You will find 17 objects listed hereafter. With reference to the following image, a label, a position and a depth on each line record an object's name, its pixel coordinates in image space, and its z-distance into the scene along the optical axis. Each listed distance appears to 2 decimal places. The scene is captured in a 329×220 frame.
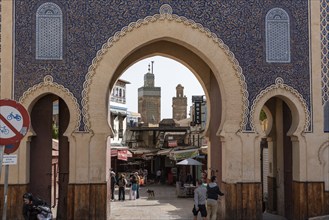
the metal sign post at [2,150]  6.53
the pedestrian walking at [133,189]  21.66
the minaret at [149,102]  52.50
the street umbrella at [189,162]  22.42
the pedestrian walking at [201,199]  12.37
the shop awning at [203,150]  22.42
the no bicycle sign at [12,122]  6.65
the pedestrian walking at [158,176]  33.16
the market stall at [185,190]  21.97
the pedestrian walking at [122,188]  21.25
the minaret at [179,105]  53.78
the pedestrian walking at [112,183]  21.95
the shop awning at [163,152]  30.11
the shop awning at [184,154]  25.29
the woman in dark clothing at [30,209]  8.57
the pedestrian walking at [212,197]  12.27
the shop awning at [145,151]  33.24
